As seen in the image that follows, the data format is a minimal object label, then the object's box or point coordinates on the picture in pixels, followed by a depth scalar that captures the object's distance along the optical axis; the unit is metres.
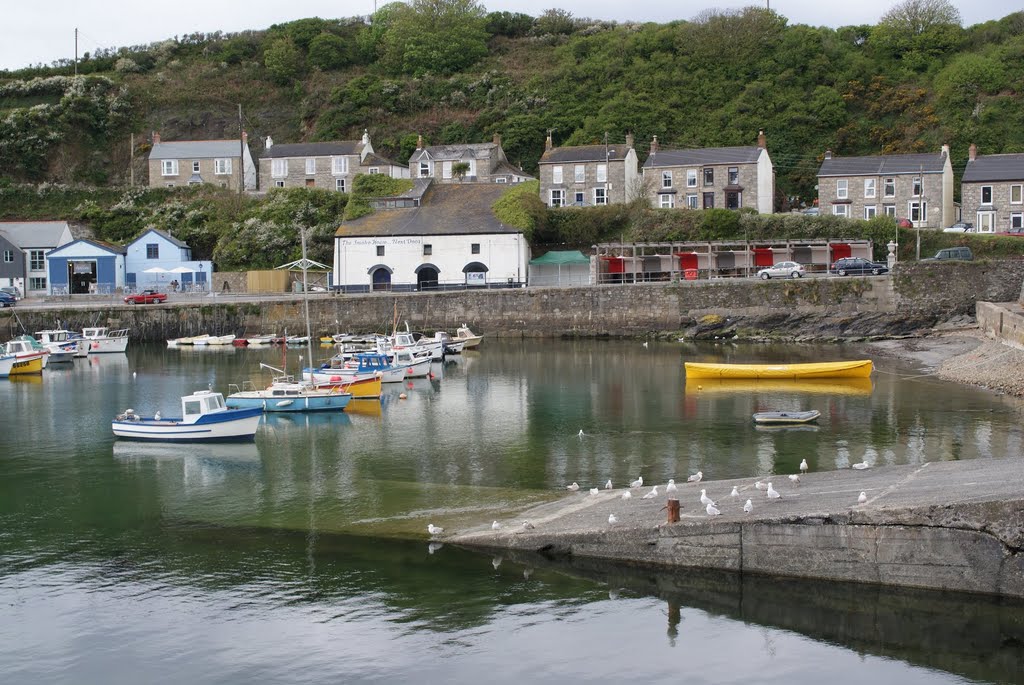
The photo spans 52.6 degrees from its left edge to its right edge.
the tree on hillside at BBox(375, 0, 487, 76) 103.69
